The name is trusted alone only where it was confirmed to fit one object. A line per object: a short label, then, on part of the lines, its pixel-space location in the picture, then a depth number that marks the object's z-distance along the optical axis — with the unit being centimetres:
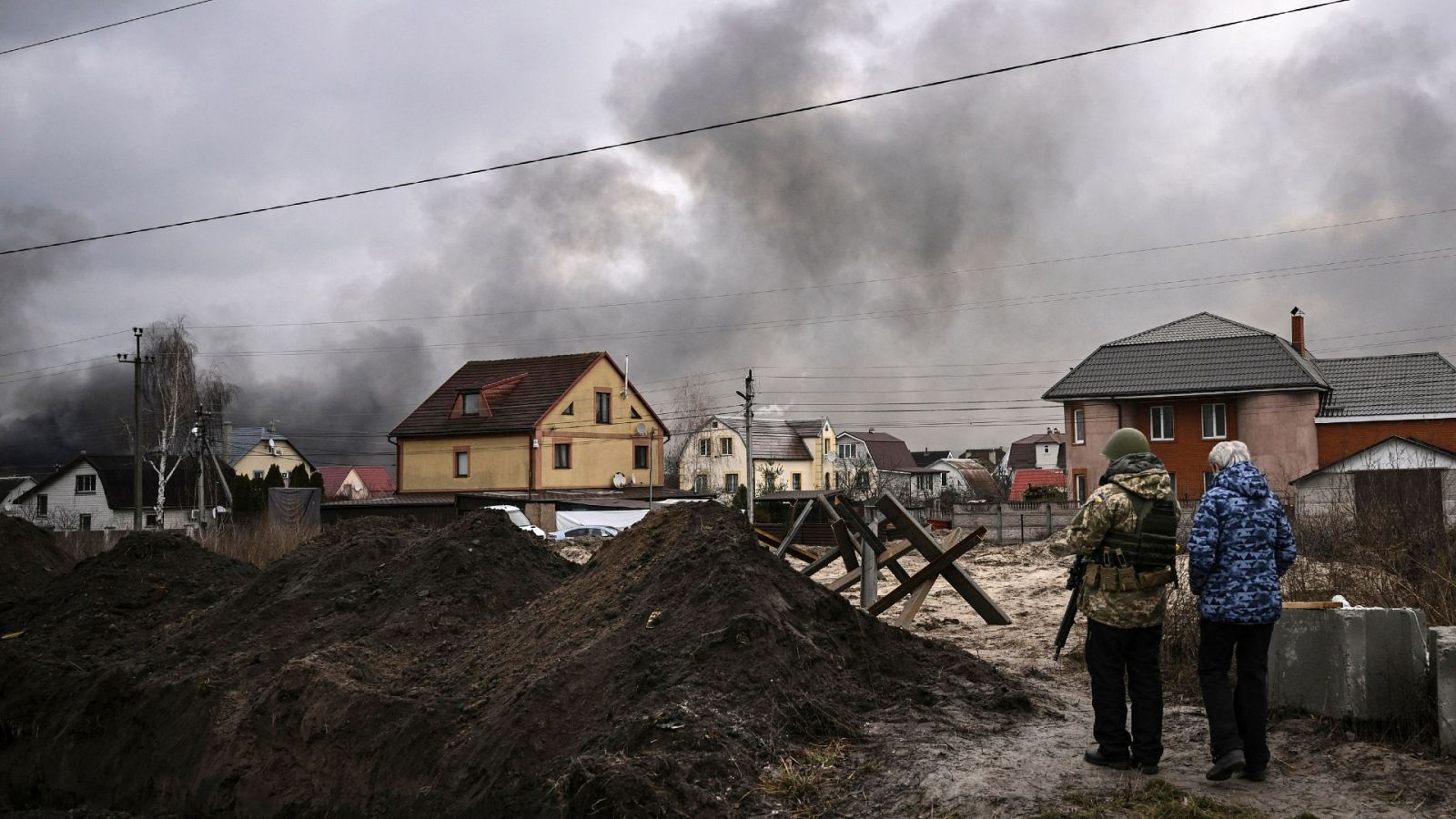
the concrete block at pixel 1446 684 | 584
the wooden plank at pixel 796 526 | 1386
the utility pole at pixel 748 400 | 4075
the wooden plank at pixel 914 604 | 1171
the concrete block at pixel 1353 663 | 628
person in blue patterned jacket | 574
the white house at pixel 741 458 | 7181
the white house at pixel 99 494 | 5772
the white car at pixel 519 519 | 3172
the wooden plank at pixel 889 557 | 1228
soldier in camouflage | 593
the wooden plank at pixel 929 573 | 1163
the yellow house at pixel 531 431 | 4853
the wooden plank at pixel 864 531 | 1216
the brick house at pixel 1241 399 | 4012
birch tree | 5184
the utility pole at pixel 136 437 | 3903
